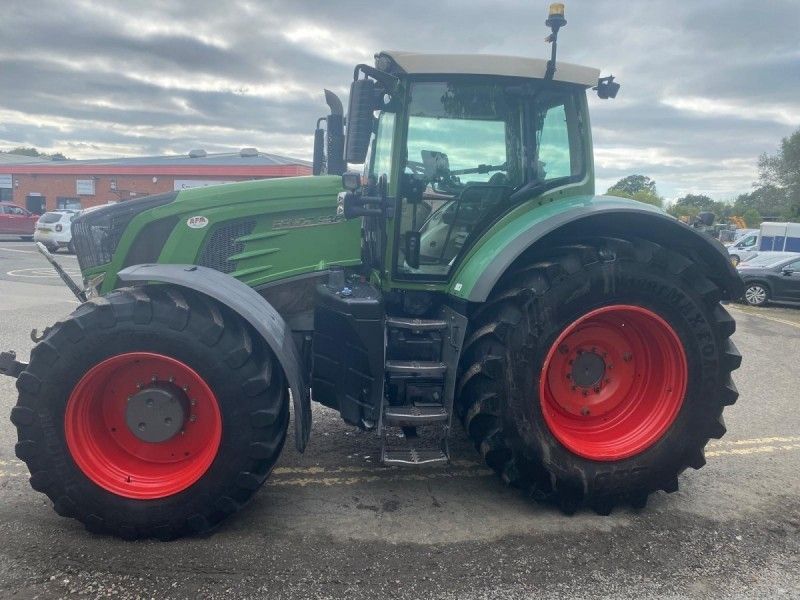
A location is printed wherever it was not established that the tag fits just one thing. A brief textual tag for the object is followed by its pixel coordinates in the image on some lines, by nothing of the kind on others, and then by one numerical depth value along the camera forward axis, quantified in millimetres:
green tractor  3082
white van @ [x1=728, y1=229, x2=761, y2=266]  26031
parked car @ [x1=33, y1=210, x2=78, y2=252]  19516
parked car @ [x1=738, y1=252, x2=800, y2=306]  14117
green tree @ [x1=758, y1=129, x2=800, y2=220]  53844
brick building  27972
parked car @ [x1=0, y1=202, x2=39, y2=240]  23750
